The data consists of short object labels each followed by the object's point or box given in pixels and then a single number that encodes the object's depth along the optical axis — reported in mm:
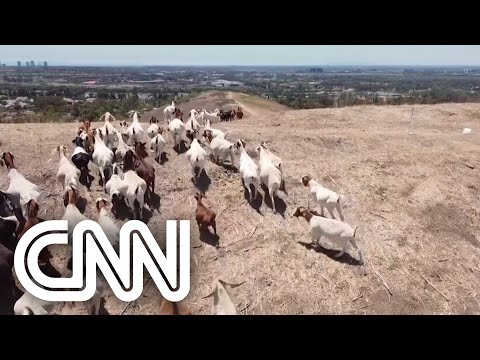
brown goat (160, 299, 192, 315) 5852
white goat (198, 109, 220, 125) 14594
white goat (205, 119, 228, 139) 11861
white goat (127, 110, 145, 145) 11586
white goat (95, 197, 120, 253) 7574
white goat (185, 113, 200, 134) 12336
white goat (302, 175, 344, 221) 8883
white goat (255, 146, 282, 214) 9297
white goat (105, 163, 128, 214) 8562
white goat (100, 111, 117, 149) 10984
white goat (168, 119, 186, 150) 11648
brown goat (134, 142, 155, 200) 9359
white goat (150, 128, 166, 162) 10798
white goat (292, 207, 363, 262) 7926
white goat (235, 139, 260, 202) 9469
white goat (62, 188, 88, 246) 7573
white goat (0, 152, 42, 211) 8461
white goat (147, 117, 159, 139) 11711
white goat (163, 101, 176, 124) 14327
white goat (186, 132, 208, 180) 9977
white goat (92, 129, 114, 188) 9641
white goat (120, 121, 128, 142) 11781
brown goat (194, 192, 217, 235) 8469
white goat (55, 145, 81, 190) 8906
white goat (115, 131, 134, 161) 10195
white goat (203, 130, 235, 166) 10883
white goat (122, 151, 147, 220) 8484
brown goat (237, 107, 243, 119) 18234
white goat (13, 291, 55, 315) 5797
